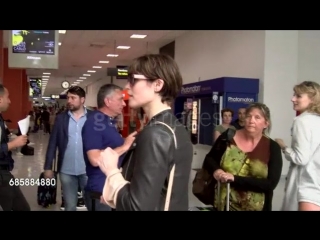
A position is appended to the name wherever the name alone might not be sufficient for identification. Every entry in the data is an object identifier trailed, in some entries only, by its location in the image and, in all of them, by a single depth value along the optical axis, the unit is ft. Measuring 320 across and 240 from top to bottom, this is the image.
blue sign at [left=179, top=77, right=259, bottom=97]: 26.04
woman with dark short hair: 4.56
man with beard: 12.80
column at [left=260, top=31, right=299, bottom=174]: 26.68
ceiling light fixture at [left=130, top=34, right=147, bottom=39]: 42.55
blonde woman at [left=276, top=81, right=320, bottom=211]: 8.34
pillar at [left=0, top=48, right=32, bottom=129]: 55.57
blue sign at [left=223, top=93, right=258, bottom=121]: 26.18
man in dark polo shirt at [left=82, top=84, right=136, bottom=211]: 9.63
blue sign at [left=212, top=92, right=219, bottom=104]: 26.71
